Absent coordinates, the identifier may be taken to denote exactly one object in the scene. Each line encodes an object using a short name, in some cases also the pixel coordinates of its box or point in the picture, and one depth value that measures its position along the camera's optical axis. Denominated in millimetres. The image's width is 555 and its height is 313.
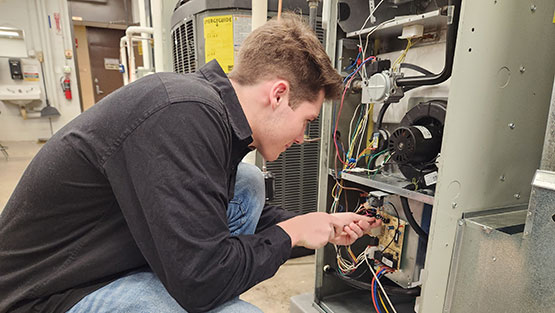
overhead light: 3879
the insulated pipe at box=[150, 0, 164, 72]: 2035
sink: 3992
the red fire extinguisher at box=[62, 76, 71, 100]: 4328
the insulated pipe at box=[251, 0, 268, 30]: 1208
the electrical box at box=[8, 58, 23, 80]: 4035
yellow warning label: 1350
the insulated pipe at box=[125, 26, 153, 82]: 2369
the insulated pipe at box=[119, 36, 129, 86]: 3079
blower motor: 808
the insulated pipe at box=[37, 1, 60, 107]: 4125
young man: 512
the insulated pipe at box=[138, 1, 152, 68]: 2639
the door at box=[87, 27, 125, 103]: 5031
